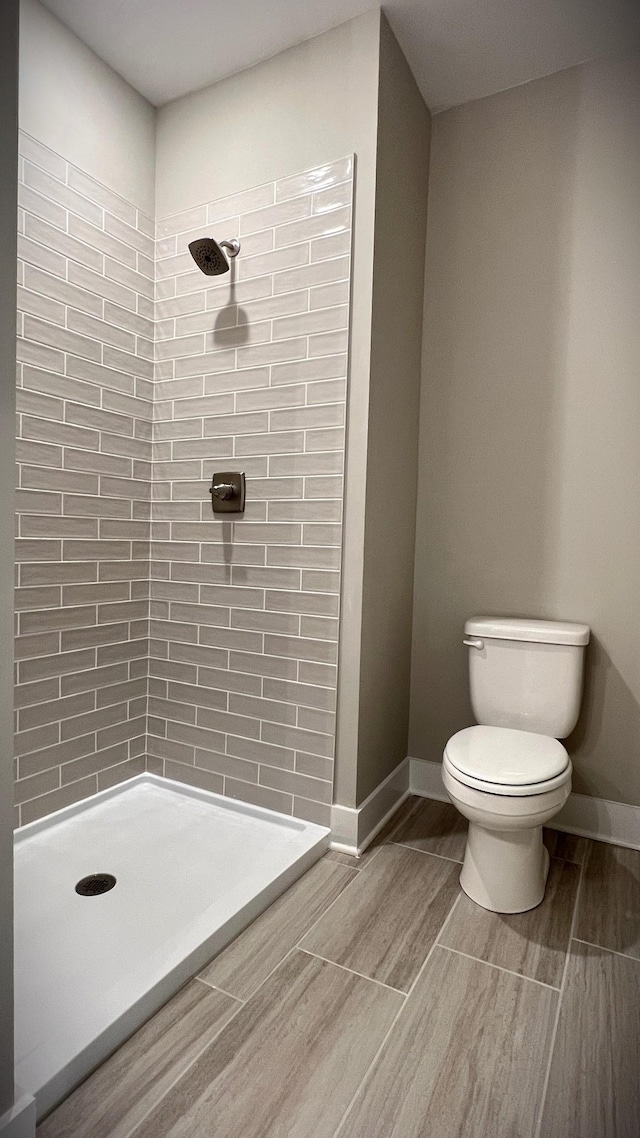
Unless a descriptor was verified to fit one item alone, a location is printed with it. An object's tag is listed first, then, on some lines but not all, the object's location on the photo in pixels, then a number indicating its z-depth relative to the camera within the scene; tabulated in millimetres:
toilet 1657
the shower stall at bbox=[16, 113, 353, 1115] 1985
